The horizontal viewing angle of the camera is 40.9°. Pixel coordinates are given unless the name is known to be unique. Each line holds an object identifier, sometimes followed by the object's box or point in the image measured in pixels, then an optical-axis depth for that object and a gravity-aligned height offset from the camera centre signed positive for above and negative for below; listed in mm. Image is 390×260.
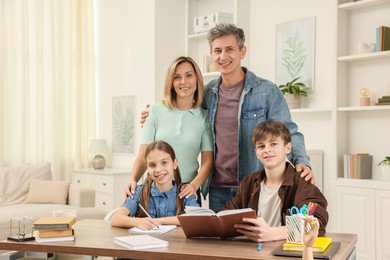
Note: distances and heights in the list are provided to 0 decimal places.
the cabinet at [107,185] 6070 -704
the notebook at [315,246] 1922 -447
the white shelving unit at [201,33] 5799 +1177
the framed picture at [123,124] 6531 +18
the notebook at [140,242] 2076 -474
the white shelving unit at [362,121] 4355 +47
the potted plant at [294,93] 4945 +313
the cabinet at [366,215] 4293 -751
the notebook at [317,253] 1849 -461
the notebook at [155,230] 2357 -479
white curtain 6324 +535
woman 2760 +8
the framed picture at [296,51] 5016 +736
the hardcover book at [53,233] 2283 -472
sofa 5352 -732
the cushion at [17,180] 5574 -596
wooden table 1942 -486
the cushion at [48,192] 5504 -708
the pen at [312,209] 2071 -332
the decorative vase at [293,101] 4961 +237
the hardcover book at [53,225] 2281 -436
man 2771 +48
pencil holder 1972 -392
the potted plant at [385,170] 4332 -362
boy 2316 -269
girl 2615 -340
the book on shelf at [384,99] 4351 +227
